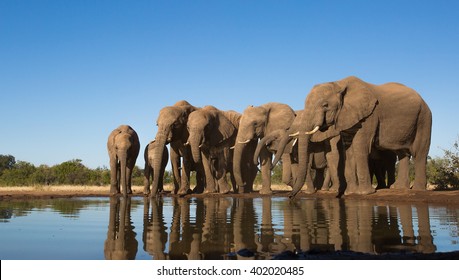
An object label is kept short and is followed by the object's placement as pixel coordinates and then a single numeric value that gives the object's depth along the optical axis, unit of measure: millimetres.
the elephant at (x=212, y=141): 19828
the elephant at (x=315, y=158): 16453
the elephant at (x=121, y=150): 20516
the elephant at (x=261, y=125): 19250
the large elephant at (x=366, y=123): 15109
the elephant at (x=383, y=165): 18984
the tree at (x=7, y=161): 73431
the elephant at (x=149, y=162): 21723
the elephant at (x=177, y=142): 19866
